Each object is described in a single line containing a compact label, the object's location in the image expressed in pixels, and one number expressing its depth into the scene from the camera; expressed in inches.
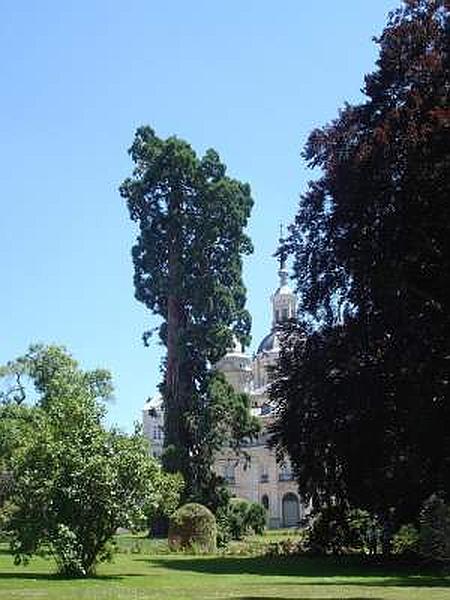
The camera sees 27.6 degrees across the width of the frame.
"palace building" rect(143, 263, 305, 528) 3922.2
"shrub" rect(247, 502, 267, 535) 2212.1
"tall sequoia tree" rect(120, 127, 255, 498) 1871.3
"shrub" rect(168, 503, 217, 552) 1512.1
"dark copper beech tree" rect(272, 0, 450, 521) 906.7
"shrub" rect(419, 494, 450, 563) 1050.1
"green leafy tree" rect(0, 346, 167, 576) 892.0
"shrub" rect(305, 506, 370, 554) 1282.0
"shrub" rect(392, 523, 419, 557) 1161.3
